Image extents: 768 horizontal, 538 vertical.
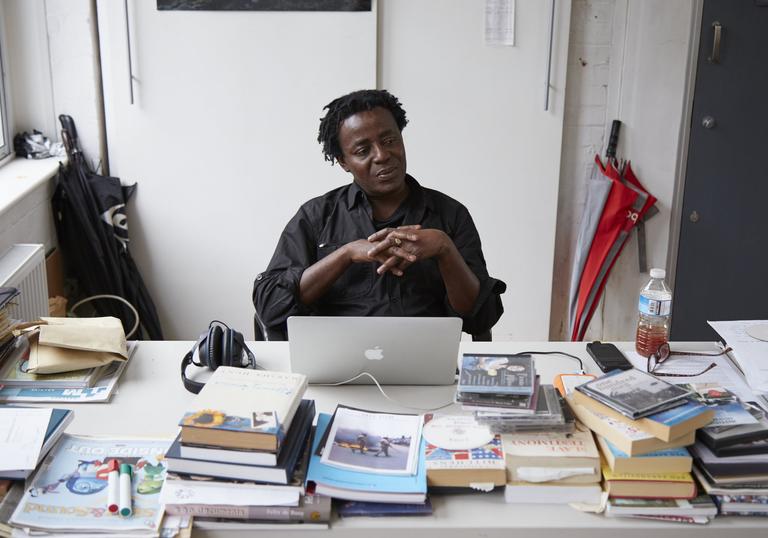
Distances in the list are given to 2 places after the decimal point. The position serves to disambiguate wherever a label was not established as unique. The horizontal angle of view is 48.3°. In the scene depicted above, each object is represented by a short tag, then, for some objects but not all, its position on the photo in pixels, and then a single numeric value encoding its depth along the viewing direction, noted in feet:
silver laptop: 5.79
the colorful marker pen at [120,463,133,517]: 4.67
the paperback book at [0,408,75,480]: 4.91
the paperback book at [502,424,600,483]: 4.88
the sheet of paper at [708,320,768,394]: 5.88
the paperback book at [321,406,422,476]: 5.01
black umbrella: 10.70
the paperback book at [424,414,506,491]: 4.89
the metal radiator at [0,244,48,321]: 8.52
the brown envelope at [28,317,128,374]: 6.11
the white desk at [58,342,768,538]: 4.71
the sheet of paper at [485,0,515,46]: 10.66
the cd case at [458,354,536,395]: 5.22
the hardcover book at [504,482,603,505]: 4.88
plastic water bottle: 6.47
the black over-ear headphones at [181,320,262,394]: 6.35
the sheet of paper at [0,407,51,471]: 4.95
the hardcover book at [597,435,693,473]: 4.84
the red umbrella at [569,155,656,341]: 11.12
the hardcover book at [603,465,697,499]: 4.81
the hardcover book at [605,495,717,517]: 4.77
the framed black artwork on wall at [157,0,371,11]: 10.48
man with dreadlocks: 6.90
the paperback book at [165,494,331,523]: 4.71
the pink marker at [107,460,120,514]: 4.69
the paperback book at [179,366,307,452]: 4.75
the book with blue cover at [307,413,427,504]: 4.77
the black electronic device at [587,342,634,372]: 6.43
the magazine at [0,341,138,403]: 5.94
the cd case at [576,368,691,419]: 4.95
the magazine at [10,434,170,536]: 4.62
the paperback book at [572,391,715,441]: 4.80
